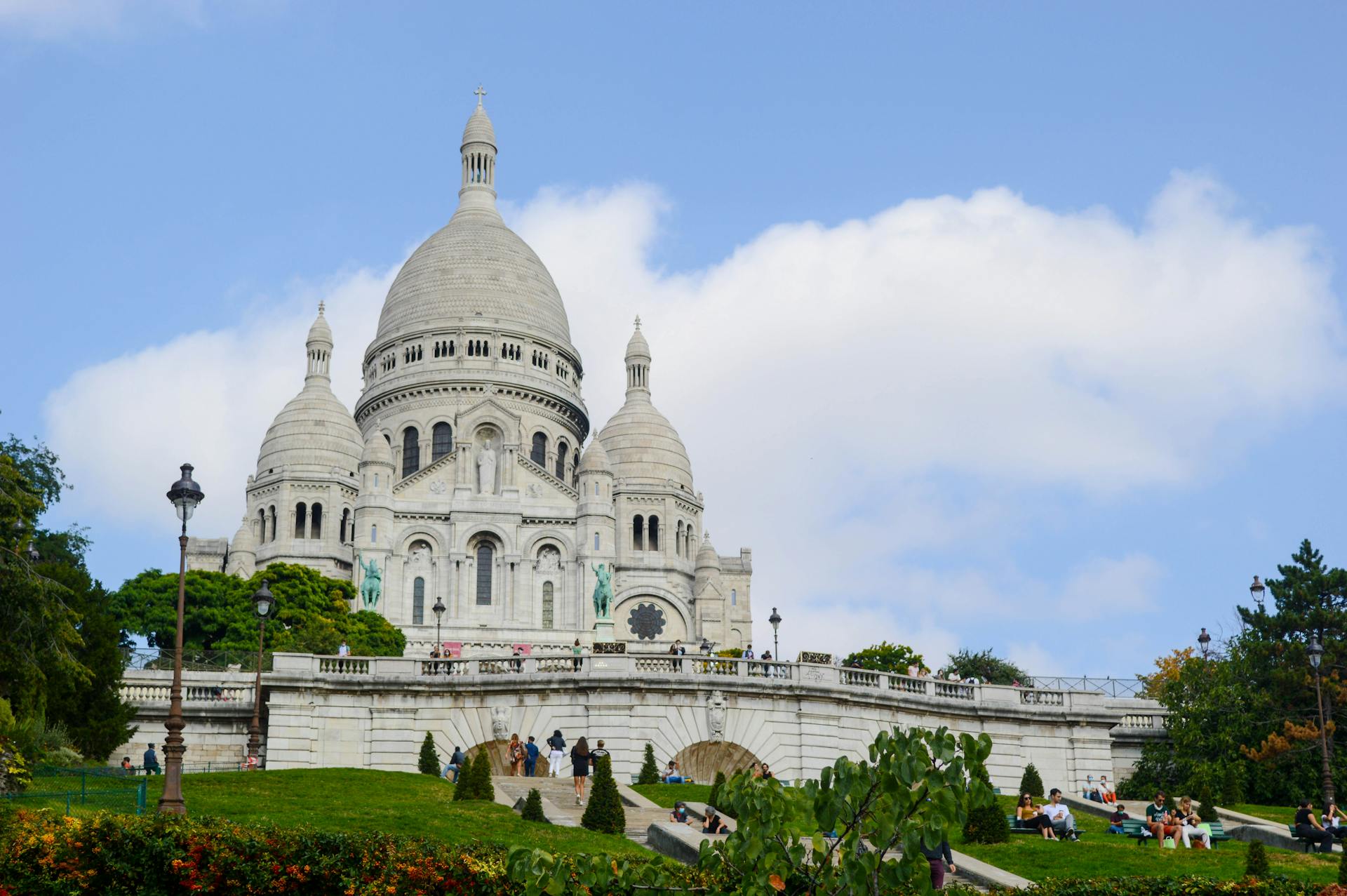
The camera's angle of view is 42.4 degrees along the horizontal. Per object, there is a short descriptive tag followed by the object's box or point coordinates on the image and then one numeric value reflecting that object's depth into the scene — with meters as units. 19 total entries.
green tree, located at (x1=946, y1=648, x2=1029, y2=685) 80.56
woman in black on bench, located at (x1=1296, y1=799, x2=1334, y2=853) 27.23
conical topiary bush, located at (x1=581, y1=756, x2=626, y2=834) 27.59
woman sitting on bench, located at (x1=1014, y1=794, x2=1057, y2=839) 27.99
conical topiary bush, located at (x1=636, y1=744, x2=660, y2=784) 35.19
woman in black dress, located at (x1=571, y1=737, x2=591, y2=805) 31.78
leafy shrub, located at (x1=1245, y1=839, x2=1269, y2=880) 21.33
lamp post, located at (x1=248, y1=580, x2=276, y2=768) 36.78
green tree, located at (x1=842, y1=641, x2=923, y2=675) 71.31
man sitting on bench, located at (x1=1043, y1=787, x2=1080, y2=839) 28.22
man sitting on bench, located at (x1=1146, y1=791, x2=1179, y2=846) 27.72
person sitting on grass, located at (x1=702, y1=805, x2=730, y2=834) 26.53
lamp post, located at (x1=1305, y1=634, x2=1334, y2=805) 32.12
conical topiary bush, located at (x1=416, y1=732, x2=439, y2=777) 35.66
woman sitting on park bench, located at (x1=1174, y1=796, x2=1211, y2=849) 27.66
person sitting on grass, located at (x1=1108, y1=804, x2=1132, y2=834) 30.16
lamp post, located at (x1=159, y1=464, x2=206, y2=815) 23.31
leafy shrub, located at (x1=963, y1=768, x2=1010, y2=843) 26.94
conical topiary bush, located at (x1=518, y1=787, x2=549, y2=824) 27.64
